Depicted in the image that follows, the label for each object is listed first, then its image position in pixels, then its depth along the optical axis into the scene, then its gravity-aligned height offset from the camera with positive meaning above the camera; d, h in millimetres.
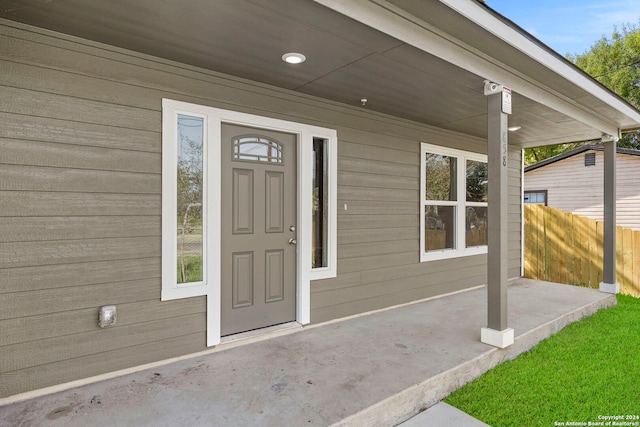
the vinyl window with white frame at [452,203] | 4797 +161
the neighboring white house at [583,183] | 8629 +820
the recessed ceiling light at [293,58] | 2602 +1154
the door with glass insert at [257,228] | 3096 -121
